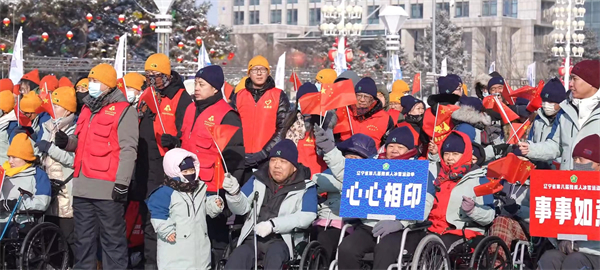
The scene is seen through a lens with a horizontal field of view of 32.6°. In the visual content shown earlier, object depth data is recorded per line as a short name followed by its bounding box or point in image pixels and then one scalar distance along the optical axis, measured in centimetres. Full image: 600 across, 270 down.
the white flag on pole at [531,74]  2320
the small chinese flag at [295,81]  1445
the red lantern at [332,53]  3582
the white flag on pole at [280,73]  1925
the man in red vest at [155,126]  991
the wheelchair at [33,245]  946
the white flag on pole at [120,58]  1591
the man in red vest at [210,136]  937
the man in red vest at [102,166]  928
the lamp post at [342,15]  4239
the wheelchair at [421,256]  799
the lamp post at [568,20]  3585
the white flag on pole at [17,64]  1736
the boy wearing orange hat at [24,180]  975
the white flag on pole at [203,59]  2011
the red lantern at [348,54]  3422
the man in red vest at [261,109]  987
